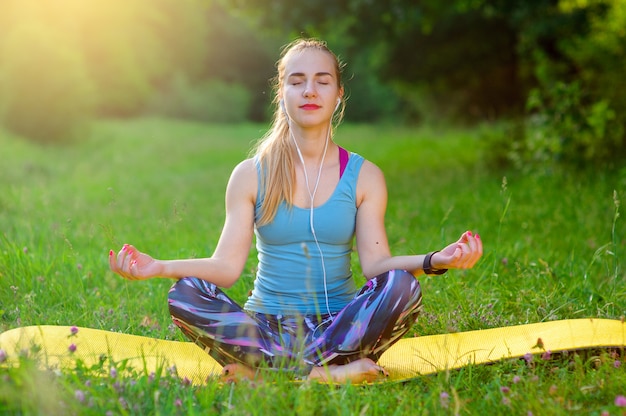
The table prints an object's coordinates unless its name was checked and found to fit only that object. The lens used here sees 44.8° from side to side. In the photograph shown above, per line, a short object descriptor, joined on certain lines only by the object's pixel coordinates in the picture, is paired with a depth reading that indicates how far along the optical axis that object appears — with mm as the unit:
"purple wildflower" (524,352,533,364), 2711
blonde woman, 2744
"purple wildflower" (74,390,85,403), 2131
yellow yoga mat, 2711
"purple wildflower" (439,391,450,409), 2275
